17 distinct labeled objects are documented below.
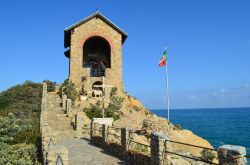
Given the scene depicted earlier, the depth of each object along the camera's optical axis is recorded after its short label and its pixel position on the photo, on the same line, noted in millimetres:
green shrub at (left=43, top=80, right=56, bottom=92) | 37891
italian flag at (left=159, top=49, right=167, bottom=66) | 29848
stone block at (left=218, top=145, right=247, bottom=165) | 8312
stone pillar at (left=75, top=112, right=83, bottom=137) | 22617
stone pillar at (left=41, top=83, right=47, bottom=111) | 27572
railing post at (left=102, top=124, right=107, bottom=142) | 18194
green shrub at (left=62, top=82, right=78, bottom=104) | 31495
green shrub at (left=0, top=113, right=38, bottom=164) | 17562
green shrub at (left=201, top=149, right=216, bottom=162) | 20731
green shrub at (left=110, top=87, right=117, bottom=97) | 34000
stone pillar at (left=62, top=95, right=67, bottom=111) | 28448
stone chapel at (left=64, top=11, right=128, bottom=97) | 34406
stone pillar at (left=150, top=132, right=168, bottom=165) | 11898
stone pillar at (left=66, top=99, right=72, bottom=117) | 26203
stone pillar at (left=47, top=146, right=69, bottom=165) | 10500
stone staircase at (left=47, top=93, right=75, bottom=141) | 22578
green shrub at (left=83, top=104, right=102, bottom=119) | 29098
